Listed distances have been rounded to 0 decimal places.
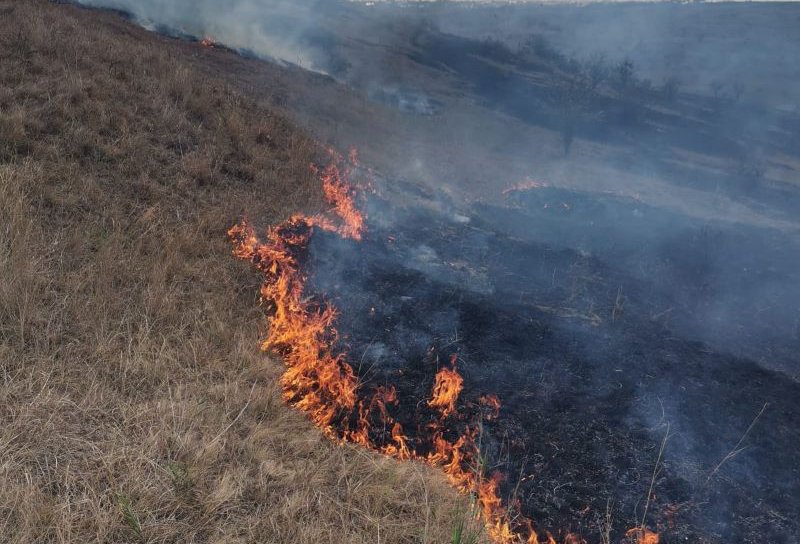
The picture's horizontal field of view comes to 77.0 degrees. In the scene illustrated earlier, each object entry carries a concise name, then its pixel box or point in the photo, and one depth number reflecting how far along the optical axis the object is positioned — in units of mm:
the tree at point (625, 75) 26777
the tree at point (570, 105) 19789
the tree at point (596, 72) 24359
